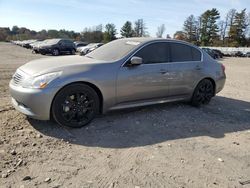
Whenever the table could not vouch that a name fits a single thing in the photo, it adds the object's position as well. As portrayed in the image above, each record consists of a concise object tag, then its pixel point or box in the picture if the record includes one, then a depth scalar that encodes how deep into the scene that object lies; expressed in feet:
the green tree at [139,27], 227.69
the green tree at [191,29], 200.39
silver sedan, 9.90
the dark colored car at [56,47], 56.49
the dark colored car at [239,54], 125.05
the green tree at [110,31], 195.08
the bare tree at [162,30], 234.61
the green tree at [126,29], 211.46
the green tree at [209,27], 188.90
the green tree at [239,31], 178.27
